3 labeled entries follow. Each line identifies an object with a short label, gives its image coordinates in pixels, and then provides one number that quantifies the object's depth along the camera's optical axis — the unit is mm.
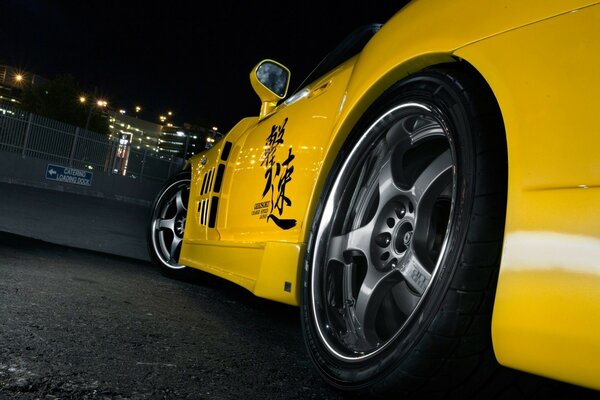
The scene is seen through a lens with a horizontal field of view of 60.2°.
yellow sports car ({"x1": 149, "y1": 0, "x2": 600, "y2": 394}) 1018
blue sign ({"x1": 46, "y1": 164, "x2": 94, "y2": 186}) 19531
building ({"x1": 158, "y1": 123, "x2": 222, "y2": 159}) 93550
